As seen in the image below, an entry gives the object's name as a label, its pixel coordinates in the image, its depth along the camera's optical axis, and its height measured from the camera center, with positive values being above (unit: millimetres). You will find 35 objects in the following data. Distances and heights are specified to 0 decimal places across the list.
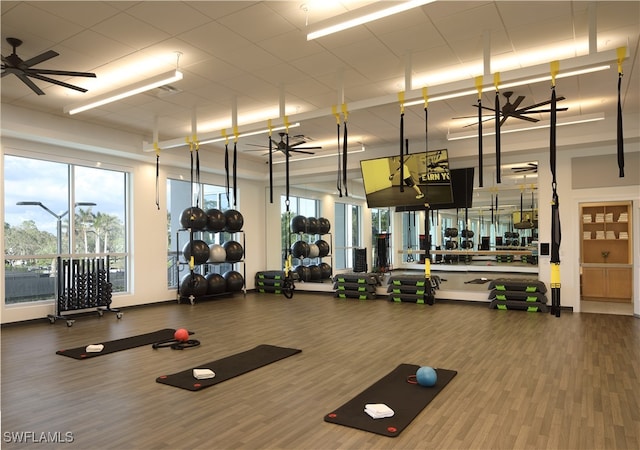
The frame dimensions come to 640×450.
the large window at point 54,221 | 6750 +161
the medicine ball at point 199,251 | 8506 -417
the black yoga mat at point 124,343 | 4805 -1351
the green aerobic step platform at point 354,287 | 9125 -1232
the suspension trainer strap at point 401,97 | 4781 +1420
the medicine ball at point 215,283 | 9008 -1105
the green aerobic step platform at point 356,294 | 9109 -1387
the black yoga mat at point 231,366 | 3783 -1325
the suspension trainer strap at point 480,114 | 3770 +1006
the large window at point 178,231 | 9195 -20
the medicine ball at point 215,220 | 8914 +197
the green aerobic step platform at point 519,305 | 7256 -1316
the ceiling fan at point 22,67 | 4066 +1567
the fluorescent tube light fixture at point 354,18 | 3258 +1635
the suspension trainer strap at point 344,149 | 4691 +842
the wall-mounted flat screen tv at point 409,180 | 7320 +835
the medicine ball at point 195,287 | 8586 -1122
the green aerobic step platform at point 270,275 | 10212 -1074
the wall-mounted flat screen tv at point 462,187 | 8695 +810
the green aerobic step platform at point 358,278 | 9156 -1050
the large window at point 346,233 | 12859 -143
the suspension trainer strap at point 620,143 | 3211 +616
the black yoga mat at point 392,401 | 2906 -1300
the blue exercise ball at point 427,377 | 3594 -1219
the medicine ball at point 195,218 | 8375 +228
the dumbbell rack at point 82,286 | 6871 -893
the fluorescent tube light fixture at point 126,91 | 4652 +1623
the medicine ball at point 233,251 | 9367 -454
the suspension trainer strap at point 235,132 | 5996 +1327
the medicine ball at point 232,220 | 9281 +201
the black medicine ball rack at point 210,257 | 8594 -547
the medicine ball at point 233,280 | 9430 -1095
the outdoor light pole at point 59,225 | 7230 +93
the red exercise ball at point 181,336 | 5117 -1230
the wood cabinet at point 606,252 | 8445 -512
